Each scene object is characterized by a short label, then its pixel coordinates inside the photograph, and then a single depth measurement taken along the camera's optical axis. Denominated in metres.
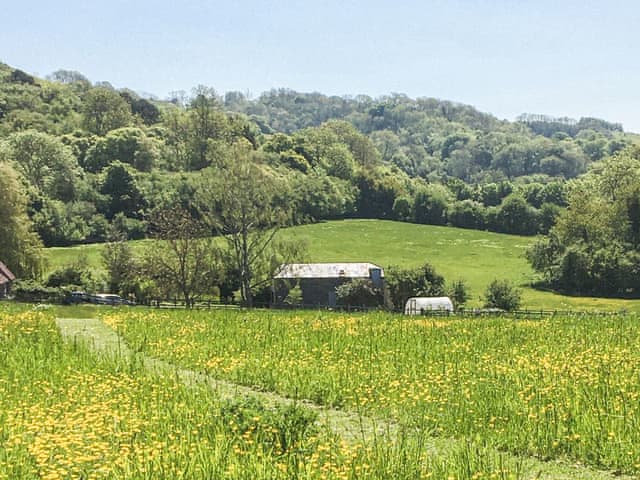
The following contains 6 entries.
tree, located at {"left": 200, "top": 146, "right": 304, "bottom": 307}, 63.00
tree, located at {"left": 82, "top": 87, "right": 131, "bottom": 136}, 164.00
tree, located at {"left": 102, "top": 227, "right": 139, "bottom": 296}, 68.75
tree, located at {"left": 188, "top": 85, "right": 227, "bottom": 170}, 140.25
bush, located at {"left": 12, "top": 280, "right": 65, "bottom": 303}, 56.25
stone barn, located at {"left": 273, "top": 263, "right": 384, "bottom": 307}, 65.94
